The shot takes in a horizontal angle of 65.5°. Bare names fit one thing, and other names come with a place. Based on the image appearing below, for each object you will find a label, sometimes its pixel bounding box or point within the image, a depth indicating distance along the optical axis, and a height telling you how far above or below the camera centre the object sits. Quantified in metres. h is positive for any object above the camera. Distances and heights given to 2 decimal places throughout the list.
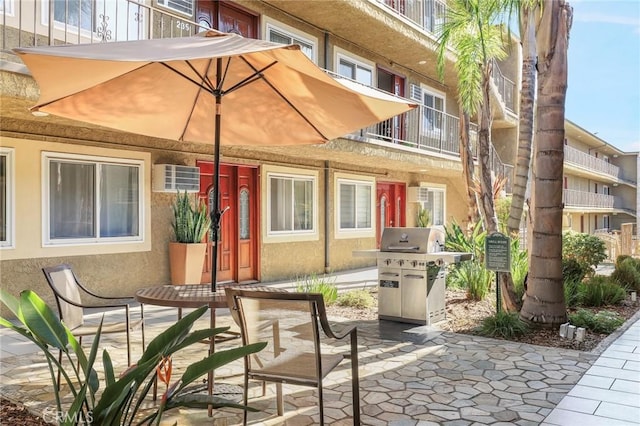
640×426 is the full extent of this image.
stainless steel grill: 6.84 -0.80
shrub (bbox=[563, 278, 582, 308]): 8.27 -1.29
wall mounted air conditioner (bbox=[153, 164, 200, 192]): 9.16 +0.73
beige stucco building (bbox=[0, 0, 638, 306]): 7.51 +1.06
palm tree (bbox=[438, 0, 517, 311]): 8.54 +3.14
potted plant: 9.24 -0.51
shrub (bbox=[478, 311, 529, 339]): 6.45 -1.44
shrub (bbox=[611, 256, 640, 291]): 10.22 -1.20
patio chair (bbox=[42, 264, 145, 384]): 4.28 -0.79
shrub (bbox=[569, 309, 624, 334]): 6.82 -1.46
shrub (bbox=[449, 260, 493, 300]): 8.81 -1.12
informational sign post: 6.91 -0.52
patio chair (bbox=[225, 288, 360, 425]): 3.22 -0.79
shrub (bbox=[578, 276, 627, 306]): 8.59 -1.34
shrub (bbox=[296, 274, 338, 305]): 8.16 -1.20
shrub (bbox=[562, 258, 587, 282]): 9.18 -0.99
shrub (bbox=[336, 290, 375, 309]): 8.45 -1.44
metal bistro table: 3.69 -0.64
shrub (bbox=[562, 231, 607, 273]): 9.98 -0.68
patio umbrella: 3.34 +1.07
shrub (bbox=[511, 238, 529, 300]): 8.41 -0.89
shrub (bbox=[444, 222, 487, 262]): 9.97 -0.52
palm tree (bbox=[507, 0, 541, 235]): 8.84 +1.56
